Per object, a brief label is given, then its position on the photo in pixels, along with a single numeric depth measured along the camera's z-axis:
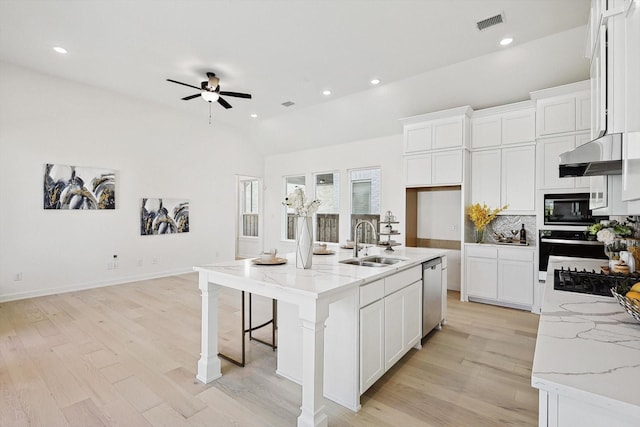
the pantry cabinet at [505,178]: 4.35
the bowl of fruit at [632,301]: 1.13
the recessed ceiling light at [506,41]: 3.48
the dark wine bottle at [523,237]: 4.53
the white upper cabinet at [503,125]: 4.34
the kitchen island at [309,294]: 1.79
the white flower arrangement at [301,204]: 2.33
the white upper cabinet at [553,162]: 3.86
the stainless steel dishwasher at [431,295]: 3.08
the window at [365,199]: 6.38
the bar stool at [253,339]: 2.68
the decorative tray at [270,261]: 2.52
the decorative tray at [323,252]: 3.16
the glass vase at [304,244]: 2.36
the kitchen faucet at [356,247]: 2.96
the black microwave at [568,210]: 3.81
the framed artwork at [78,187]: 4.92
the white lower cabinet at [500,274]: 4.20
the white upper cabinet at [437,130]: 4.68
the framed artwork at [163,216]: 6.03
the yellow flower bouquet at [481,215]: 4.58
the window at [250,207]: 8.91
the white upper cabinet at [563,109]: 3.78
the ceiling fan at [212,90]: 4.35
